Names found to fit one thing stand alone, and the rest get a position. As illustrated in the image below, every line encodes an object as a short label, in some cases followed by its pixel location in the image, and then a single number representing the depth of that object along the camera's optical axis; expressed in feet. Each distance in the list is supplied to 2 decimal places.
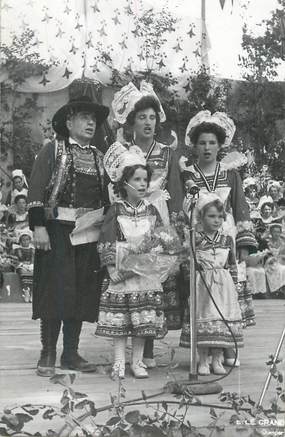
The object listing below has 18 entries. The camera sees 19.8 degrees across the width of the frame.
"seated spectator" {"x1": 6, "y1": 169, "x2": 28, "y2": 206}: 21.40
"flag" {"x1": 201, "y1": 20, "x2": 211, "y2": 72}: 14.16
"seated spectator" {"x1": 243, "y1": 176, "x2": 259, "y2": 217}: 24.29
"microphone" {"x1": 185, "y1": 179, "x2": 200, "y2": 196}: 13.38
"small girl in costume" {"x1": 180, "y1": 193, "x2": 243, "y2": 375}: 14.97
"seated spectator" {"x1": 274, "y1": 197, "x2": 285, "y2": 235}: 27.90
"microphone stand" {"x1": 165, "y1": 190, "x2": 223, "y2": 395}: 12.50
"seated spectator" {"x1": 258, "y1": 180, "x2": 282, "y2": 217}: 27.73
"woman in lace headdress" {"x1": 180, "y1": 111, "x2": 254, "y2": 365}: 15.75
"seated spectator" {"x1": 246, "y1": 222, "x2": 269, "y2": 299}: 23.39
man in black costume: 14.60
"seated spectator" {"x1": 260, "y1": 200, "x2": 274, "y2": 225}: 28.12
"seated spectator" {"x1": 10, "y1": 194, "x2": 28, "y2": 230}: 27.84
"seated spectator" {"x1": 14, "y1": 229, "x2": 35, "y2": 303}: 26.25
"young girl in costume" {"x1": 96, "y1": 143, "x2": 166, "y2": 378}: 14.26
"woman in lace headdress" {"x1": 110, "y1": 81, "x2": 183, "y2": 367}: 15.20
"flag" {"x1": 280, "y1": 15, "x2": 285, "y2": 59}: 12.19
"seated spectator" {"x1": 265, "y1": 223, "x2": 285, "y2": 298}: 23.82
